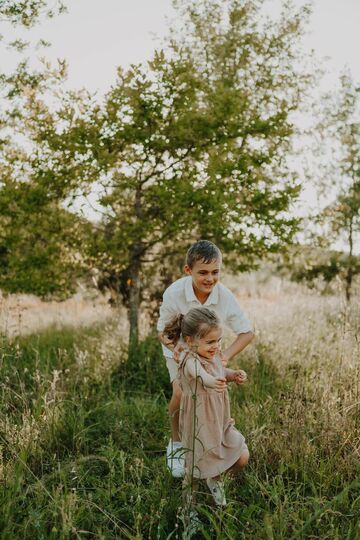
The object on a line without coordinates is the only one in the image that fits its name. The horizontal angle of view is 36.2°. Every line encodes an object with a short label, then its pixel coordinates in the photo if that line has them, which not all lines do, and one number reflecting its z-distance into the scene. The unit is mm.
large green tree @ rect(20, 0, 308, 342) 6242
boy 3582
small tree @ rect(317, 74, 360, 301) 10891
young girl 3146
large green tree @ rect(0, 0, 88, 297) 6352
